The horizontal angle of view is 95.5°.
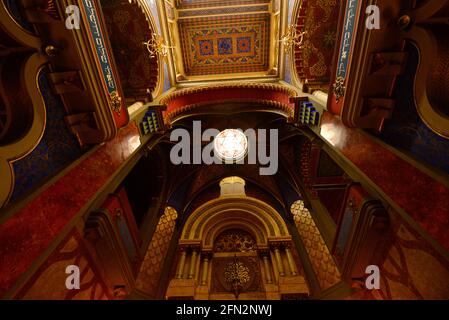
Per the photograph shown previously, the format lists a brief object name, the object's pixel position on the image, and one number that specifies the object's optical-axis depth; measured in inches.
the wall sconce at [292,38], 195.2
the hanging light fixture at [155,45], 196.0
